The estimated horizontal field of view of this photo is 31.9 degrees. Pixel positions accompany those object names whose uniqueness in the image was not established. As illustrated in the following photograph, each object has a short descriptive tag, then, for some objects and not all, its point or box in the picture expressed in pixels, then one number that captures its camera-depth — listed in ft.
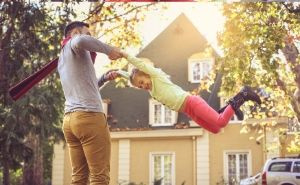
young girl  13.96
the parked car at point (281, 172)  53.83
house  76.74
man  12.31
